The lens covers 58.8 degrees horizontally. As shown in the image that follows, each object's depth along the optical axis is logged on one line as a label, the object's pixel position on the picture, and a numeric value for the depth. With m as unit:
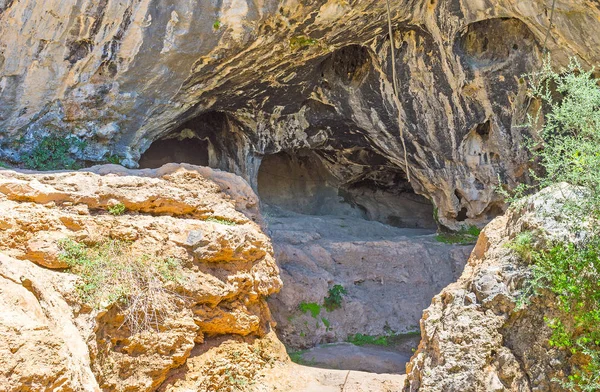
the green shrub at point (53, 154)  7.80
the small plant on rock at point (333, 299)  8.14
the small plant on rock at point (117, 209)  5.55
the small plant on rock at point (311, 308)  7.77
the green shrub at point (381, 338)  8.02
